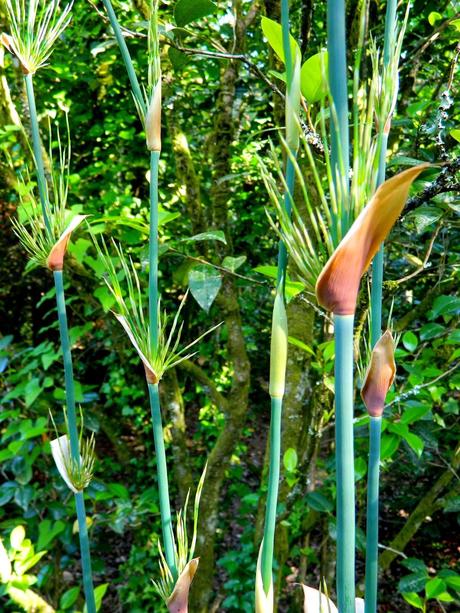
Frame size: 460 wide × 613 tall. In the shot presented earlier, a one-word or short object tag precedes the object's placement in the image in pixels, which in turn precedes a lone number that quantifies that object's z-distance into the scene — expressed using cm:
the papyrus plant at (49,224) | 43
